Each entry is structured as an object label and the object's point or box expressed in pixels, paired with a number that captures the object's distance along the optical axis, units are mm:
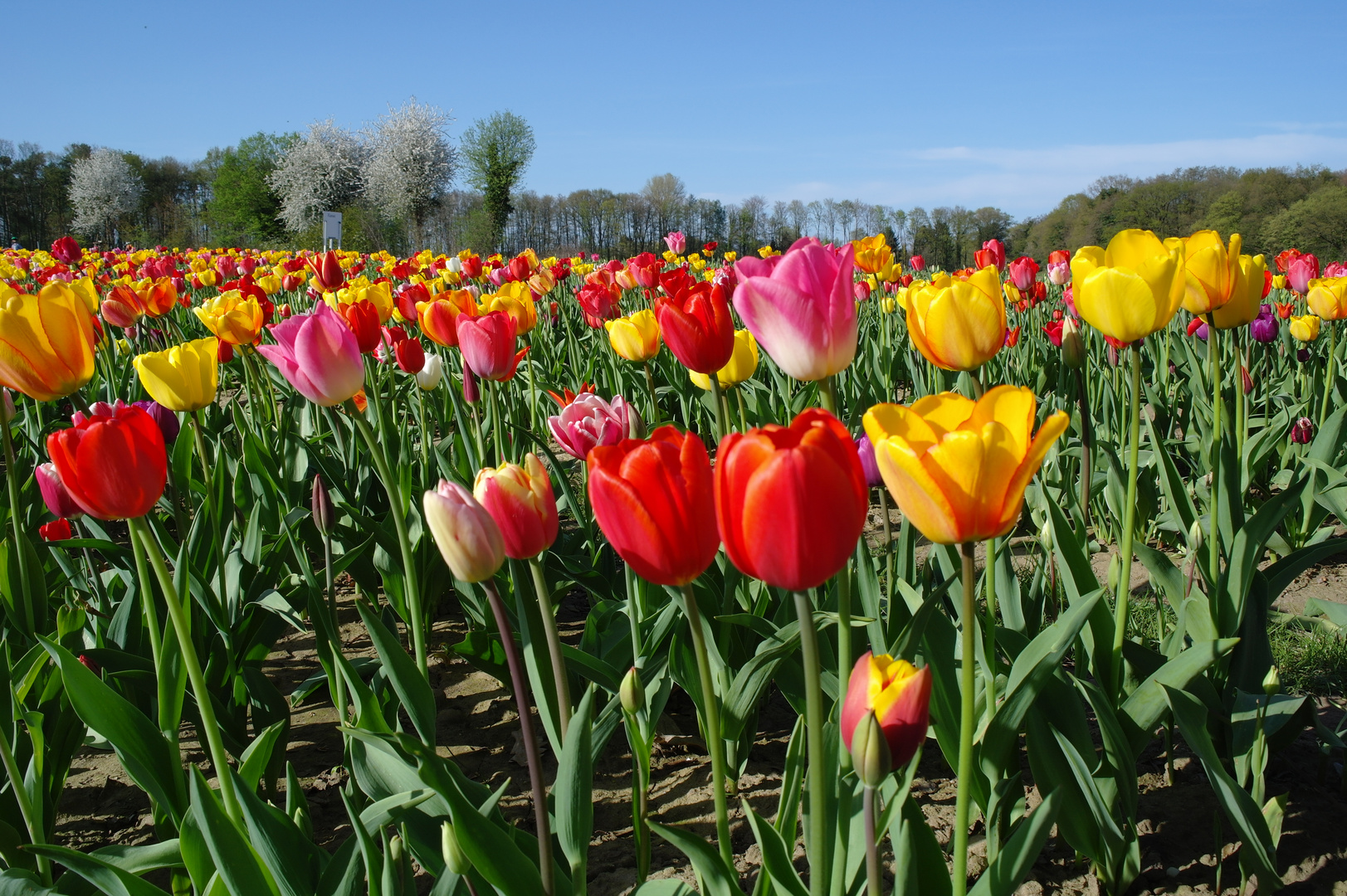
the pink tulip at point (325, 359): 1467
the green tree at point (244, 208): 40188
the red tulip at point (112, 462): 1059
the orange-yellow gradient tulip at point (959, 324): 1279
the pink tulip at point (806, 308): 1068
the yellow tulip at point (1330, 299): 3004
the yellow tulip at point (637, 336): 2332
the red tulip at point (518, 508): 943
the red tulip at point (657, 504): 732
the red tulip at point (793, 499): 672
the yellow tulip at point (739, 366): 2016
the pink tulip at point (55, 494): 1796
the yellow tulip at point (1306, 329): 3541
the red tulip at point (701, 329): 1446
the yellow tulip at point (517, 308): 2664
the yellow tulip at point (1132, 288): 1276
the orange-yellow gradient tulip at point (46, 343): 1449
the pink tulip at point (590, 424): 1460
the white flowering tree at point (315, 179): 38062
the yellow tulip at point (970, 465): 723
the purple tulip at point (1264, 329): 3605
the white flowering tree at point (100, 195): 43031
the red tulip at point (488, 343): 1988
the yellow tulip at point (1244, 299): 1522
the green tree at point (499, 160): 40062
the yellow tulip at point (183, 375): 1770
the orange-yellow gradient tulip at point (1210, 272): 1467
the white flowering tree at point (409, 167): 39594
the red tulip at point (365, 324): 1986
